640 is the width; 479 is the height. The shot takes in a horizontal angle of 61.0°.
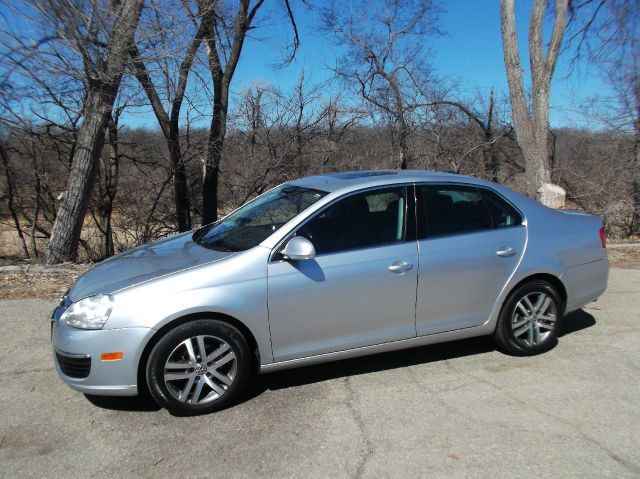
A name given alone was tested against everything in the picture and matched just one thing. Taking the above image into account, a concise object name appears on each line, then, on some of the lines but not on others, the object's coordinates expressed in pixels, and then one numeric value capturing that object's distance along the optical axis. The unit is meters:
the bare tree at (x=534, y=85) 12.55
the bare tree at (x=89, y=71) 7.79
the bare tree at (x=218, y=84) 12.12
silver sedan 3.55
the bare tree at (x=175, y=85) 8.93
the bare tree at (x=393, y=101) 14.69
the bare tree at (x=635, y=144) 12.39
